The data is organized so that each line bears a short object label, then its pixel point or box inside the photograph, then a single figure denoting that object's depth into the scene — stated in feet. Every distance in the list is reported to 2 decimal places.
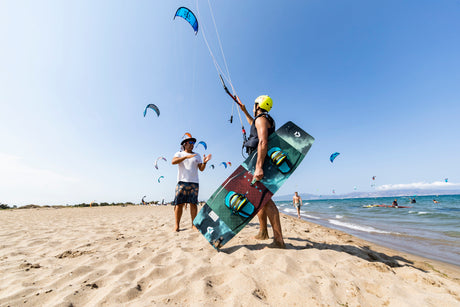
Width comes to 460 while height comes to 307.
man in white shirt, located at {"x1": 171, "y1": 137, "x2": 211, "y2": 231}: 13.91
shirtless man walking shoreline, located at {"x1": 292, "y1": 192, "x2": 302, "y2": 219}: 44.40
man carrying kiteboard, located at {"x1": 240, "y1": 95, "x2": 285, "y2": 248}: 9.57
